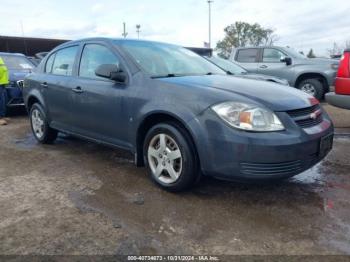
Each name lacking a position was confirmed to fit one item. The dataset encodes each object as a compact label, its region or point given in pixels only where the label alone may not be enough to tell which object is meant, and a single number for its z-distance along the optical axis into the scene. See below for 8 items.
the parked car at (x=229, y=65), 8.12
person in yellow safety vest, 7.51
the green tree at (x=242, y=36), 49.22
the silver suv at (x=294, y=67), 9.98
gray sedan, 3.03
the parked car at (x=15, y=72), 8.17
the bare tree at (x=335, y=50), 35.25
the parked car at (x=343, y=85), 5.50
